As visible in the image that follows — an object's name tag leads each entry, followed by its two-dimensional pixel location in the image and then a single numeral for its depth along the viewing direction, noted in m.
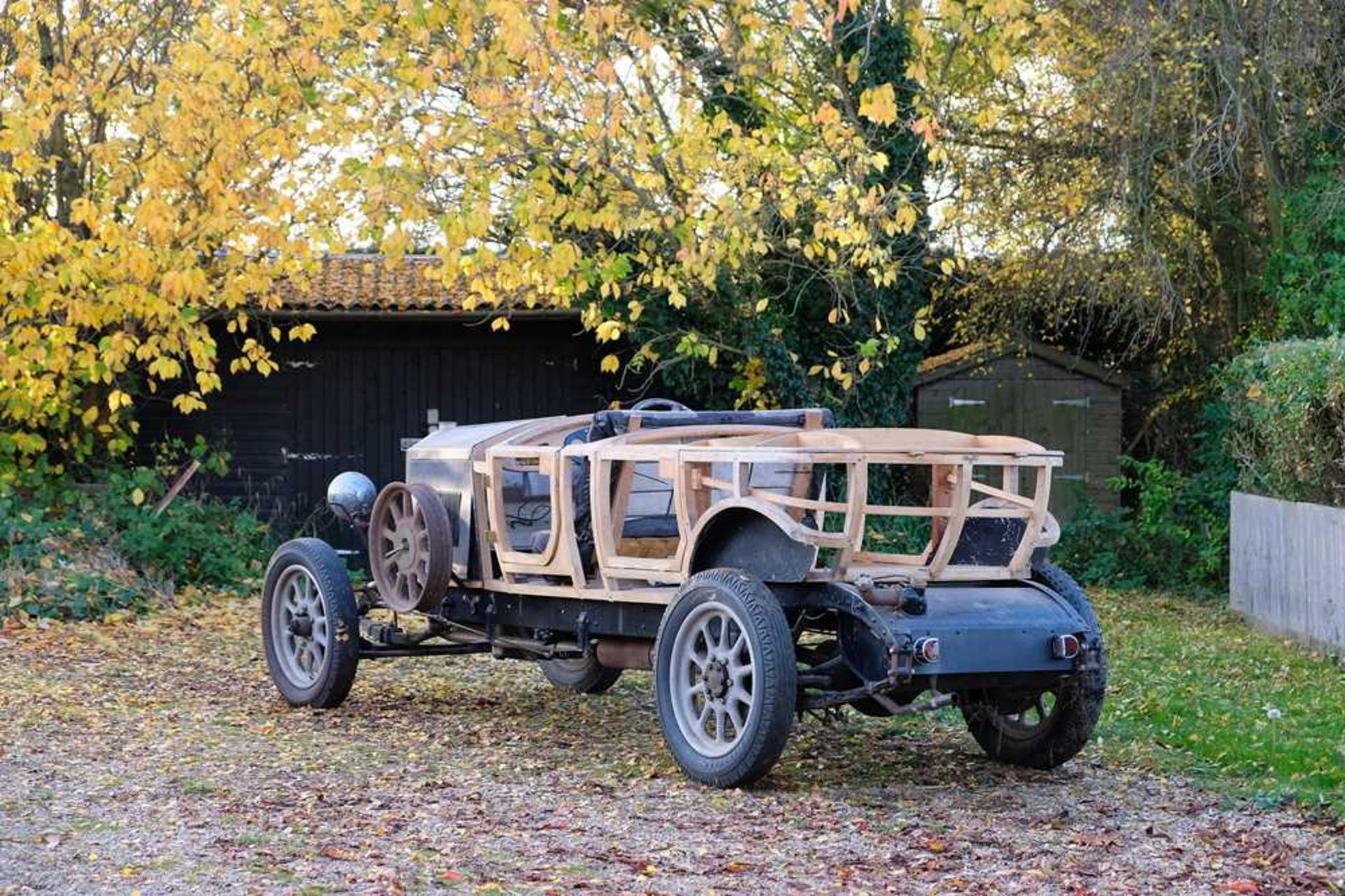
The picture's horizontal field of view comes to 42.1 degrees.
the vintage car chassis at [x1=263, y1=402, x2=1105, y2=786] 7.04
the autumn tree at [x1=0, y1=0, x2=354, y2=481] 13.90
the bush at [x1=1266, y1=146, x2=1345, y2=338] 15.90
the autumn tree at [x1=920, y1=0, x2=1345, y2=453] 15.80
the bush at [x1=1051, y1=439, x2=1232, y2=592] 16.78
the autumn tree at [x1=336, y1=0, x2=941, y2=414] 12.62
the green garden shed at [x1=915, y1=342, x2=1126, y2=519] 18.70
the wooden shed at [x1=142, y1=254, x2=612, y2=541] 18.70
